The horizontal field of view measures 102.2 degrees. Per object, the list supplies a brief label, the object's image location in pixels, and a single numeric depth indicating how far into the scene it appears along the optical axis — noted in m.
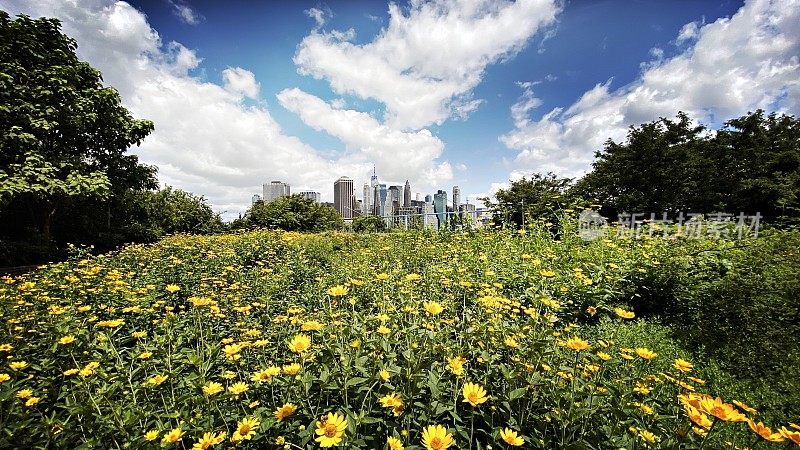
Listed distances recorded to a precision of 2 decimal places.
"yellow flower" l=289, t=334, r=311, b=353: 1.24
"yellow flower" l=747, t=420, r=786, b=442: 0.85
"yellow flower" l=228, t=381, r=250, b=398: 1.26
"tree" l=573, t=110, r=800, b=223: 16.67
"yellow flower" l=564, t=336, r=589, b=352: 1.29
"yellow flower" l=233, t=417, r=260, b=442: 1.03
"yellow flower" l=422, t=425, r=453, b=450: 0.99
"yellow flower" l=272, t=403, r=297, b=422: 1.09
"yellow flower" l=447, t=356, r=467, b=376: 1.20
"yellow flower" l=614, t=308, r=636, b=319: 1.51
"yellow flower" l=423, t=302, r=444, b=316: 1.47
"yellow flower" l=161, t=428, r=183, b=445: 1.03
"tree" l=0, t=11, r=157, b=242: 7.18
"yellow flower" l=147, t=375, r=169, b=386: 1.29
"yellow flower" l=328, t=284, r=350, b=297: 1.50
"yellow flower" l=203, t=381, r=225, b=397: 1.14
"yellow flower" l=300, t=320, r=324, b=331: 1.47
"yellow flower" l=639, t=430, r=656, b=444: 1.03
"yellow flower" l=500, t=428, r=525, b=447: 1.00
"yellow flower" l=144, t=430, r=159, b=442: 1.07
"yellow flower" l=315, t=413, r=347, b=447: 0.92
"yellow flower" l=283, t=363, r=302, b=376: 1.16
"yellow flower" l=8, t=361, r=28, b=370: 1.44
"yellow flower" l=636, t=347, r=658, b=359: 1.27
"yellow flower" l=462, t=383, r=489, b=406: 1.09
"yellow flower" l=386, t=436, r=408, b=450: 0.98
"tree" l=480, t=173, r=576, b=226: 12.82
